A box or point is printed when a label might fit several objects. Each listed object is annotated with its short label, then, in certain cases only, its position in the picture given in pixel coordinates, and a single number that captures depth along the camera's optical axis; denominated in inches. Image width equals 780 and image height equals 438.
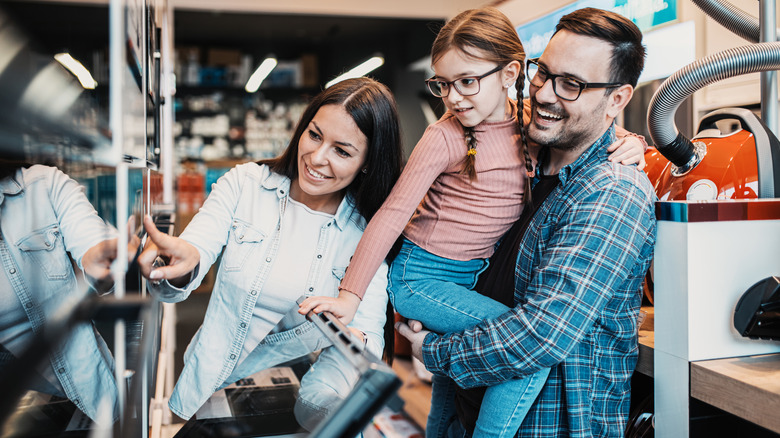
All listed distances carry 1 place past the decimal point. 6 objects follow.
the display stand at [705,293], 50.8
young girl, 59.8
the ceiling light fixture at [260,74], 297.6
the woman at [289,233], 61.4
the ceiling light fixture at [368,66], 297.4
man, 52.4
